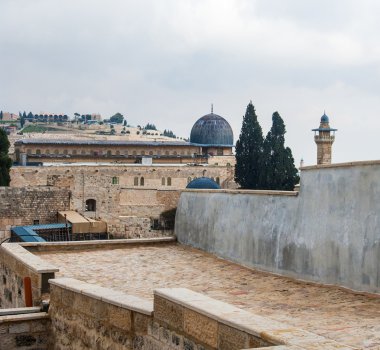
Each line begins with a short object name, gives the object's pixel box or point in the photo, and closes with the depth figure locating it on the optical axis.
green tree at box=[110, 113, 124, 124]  156.62
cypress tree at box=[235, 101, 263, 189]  46.62
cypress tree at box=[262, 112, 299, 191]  44.84
